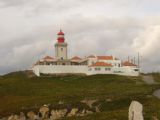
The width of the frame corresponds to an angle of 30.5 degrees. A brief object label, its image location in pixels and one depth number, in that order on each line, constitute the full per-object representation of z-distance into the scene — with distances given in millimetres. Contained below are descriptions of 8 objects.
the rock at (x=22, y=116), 55980
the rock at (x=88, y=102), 64375
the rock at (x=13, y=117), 55385
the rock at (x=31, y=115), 56784
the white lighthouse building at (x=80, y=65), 110332
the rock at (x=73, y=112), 56566
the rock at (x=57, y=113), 55822
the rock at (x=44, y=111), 57913
